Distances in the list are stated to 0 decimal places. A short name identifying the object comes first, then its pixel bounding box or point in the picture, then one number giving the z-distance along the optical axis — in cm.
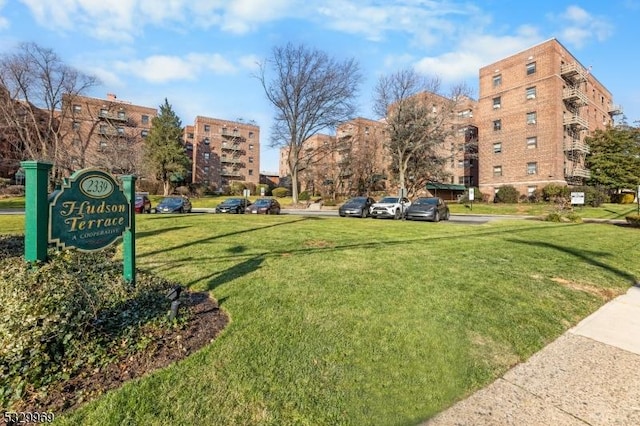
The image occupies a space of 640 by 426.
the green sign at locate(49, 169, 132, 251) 356
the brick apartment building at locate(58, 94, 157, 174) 3475
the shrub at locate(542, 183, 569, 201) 3425
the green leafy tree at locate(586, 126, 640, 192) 3819
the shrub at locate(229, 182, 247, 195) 5743
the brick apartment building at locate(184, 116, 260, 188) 6444
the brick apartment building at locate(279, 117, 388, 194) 5003
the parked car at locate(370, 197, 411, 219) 2231
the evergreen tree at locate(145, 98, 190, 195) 4844
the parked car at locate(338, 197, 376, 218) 2303
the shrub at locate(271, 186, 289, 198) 5756
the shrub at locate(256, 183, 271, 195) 6082
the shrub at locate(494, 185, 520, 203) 3775
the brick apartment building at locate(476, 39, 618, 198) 3716
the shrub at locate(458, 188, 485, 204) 3997
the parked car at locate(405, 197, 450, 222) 1981
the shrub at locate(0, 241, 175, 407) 259
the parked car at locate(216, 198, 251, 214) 2761
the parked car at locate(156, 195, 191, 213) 2527
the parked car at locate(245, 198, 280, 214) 2552
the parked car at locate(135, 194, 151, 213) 2410
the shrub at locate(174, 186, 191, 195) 5000
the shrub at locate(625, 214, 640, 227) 1736
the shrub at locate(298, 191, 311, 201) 4728
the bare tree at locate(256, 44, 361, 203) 3594
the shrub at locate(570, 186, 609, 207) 3288
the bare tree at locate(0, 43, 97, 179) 3175
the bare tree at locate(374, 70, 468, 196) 3806
